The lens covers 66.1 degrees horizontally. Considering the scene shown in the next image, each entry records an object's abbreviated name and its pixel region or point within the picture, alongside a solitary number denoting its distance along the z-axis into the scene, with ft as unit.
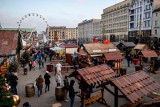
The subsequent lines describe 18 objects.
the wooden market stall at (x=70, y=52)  56.27
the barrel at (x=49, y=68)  47.25
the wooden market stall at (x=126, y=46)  79.87
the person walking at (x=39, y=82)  28.01
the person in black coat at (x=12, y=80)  28.21
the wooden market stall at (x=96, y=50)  47.95
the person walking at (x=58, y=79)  30.59
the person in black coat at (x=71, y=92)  22.70
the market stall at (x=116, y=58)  40.42
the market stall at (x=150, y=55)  43.89
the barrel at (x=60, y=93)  26.33
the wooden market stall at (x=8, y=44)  42.61
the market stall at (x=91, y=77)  21.29
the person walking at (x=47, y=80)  29.44
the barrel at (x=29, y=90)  28.32
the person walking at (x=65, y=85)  24.96
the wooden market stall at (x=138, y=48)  63.20
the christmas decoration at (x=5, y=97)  17.32
